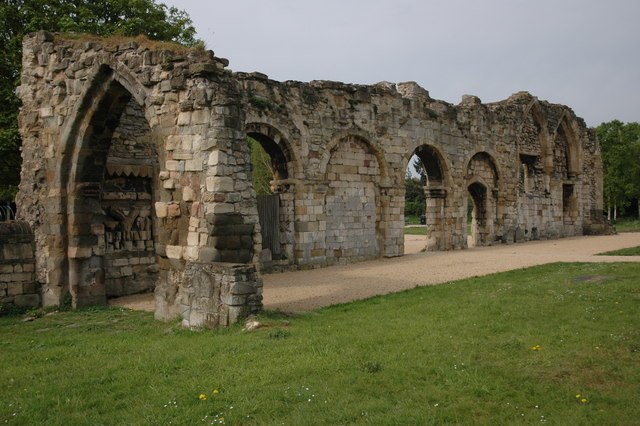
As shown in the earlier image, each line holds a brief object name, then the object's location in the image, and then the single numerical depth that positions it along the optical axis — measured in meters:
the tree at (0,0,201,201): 17.86
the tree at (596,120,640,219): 43.34
